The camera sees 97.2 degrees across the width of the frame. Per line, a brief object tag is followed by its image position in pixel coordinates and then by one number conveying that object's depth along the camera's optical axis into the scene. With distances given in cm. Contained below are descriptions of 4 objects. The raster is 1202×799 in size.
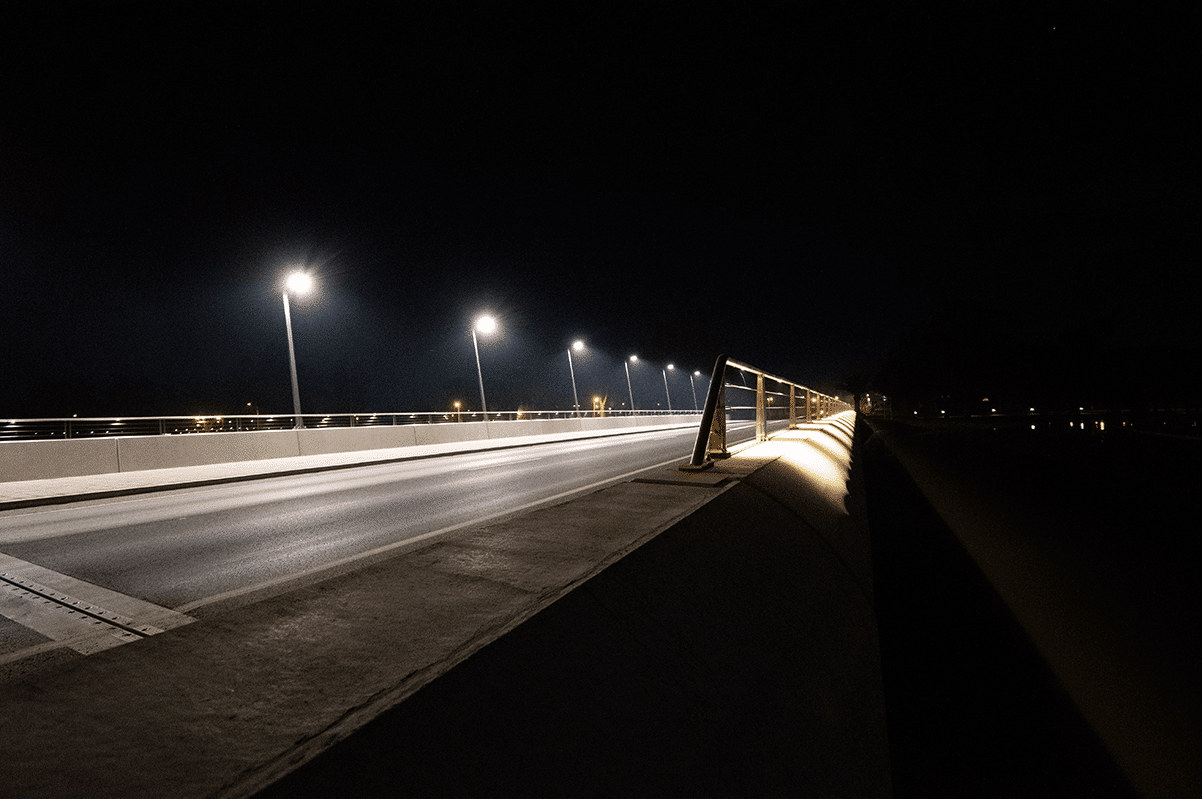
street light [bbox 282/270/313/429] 1680
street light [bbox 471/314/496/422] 2615
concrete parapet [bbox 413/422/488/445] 2302
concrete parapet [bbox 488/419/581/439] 2722
